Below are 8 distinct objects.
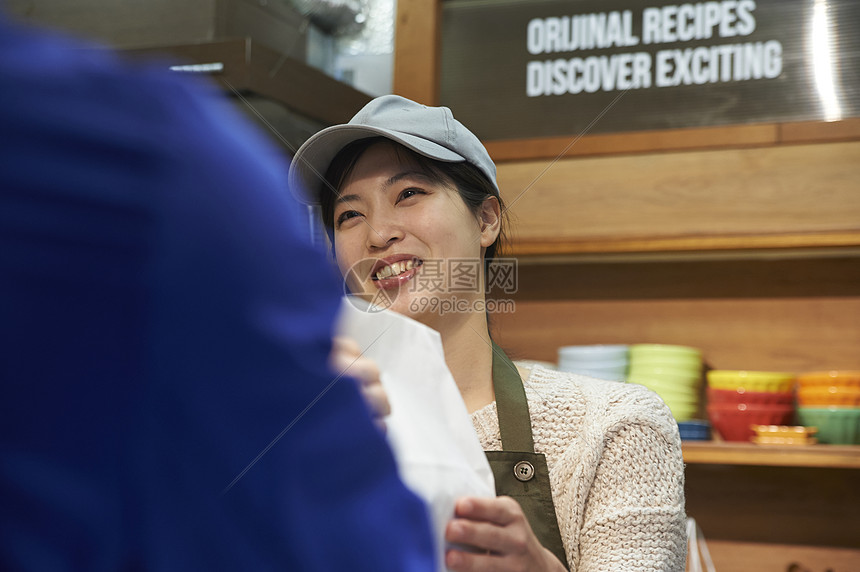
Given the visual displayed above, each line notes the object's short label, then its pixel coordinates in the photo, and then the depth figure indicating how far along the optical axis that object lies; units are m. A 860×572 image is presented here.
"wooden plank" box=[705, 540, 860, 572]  2.00
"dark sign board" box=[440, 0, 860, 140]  2.07
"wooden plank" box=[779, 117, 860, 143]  2.00
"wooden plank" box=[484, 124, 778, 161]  2.06
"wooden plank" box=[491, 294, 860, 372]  2.07
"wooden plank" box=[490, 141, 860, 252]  2.00
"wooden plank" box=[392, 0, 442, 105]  2.33
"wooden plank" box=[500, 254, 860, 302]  2.08
